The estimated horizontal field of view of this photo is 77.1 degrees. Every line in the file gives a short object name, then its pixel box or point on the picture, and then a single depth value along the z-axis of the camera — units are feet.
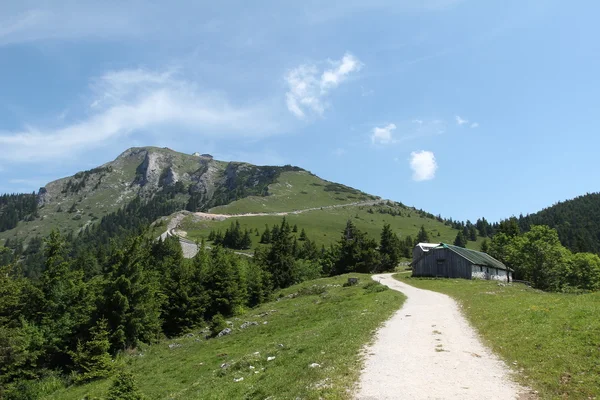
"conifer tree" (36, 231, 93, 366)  136.15
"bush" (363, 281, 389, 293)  151.76
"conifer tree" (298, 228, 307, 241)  609.70
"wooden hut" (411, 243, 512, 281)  227.81
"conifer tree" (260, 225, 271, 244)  586.04
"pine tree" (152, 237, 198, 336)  182.60
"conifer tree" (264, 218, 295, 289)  286.25
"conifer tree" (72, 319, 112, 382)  113.70
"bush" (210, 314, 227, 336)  139.38
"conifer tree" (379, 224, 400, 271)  345.72
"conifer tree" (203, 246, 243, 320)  197.36
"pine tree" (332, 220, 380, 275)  320.70
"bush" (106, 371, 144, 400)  47.39
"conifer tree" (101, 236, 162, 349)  139.23
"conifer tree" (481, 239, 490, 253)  441.07
